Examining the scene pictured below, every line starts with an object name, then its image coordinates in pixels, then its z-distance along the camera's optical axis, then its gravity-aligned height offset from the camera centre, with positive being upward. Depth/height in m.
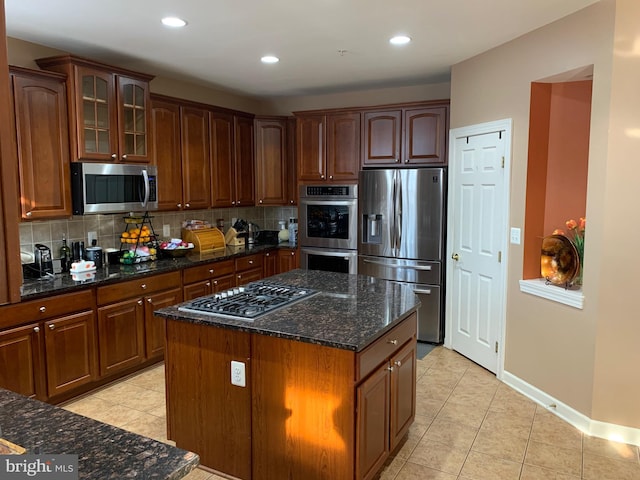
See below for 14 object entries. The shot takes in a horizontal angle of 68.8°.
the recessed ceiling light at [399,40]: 3.50 +1.20
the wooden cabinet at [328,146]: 5.09 +0.56
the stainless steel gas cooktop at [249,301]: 2.44 -0.59
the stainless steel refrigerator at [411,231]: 4.56 -0.35
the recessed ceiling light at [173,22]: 3.09 +1.17
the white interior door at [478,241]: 3.79 -0.38
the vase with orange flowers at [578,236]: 3.25 -0.28
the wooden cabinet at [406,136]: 4.64 +0.63
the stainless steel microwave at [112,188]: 3.60 +0.08
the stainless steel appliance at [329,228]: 5.09 -0.34
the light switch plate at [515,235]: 3.60 -0.30
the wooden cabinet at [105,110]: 3.53 +0.70
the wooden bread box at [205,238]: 4.93 -0.44
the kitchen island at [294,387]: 2.13 -0.94
